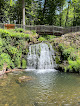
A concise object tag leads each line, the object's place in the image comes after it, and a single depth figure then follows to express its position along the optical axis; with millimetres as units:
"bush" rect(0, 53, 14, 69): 12255
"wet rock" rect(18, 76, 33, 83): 8944
